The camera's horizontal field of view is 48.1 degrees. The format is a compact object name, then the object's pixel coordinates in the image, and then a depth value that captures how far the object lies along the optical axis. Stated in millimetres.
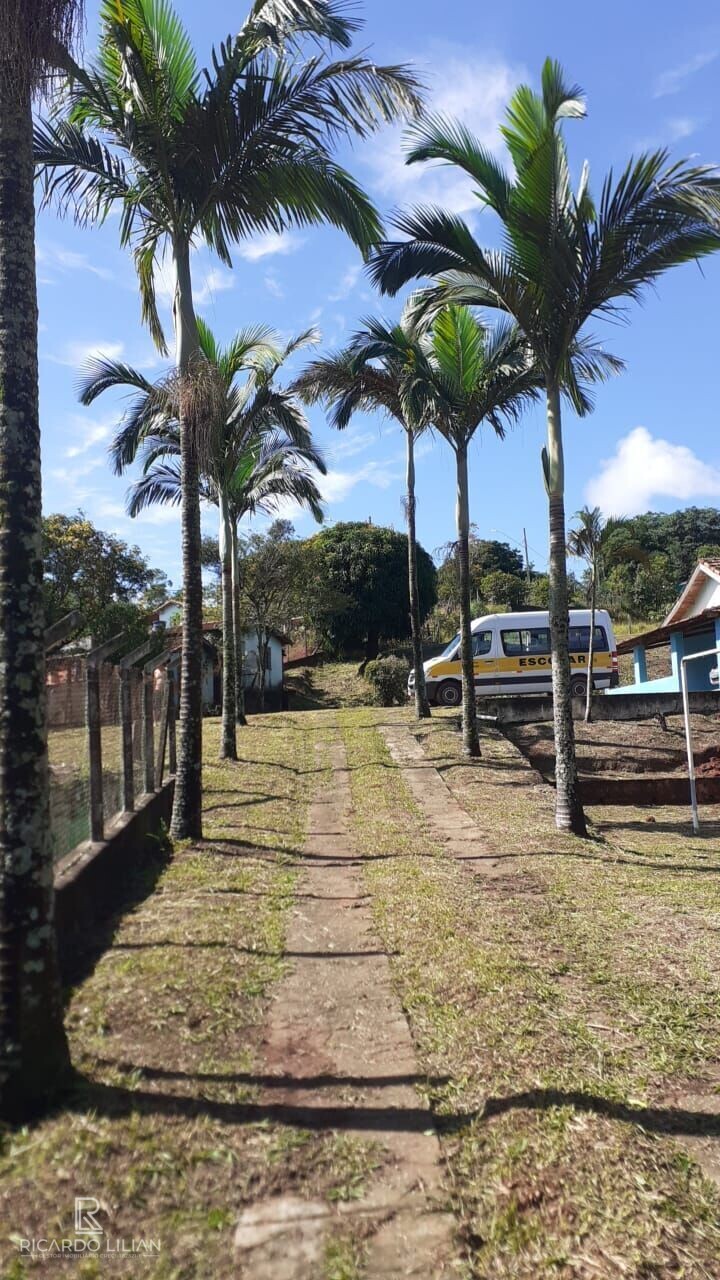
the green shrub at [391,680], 27203
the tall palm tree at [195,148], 7578
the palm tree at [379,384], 14211
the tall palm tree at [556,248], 8641
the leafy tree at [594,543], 19141
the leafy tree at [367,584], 37000
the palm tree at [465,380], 13289
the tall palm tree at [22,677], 3082
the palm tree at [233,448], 13750
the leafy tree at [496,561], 54281
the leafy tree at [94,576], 25547
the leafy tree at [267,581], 29312
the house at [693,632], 21688
